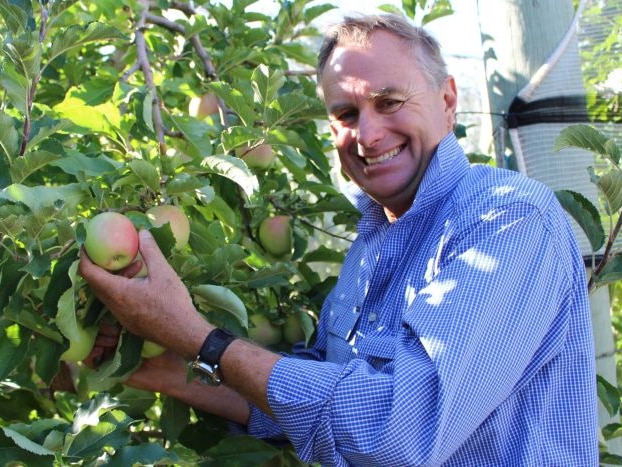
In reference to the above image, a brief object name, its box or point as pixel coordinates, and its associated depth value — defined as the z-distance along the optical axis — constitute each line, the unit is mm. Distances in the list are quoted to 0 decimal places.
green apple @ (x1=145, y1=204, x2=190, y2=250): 1402
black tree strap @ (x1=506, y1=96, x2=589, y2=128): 1941
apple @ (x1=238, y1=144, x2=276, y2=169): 1800
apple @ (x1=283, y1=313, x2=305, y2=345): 1768
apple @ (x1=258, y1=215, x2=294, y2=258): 1858
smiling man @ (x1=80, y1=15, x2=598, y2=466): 1201
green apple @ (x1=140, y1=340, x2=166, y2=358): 1473
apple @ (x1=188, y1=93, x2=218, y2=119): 2043
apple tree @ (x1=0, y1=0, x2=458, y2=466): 1275
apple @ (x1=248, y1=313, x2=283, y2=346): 1722
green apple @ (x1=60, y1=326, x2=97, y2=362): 1372
